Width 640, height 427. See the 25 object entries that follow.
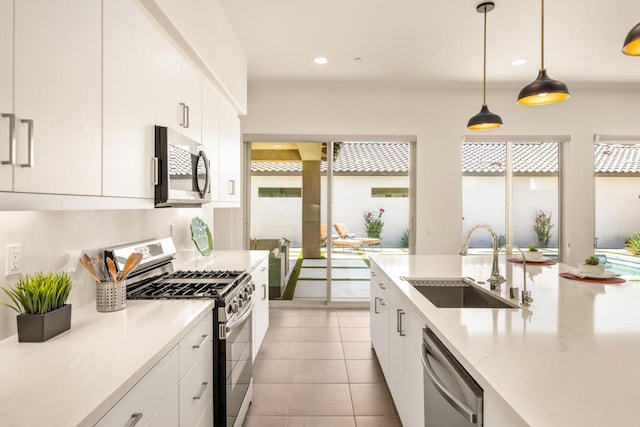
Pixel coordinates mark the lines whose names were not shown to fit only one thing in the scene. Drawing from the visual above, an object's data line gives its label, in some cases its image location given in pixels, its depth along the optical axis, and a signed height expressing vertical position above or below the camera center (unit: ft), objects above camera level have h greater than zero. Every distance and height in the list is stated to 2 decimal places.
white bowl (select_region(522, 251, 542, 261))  10.30 -1.10
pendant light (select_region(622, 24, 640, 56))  5.24 +2.46
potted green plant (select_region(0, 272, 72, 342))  4.25 -1.07
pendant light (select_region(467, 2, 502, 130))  10.68 +2.70
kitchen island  2.93 -1.43
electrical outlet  4.45 -0.55
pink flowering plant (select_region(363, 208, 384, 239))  17.24 -0.38
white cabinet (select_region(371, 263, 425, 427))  5.96 -2.59
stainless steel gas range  6.16 -1.52
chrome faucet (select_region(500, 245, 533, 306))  5.84 -1.28
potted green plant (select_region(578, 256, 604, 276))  7.93 -1.08
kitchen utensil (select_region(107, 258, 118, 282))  5.68 -0.85
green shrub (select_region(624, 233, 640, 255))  17.31 -1.25
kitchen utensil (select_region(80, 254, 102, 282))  5.57 -0.79
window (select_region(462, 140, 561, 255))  17.12 +1.10
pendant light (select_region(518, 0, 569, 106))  7.72 +2.55
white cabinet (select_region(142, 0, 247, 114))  6.31 +3.73
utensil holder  5.55 -1.22
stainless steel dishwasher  3.71 -1.92
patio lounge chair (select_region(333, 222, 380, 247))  17.19 -0.97
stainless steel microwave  6.13 +0.79
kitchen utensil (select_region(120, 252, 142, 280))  5.82 -0.79
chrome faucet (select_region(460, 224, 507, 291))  7.02 -1.00
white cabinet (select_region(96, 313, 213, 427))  3.54 -2.00
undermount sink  8.11 -1.62
